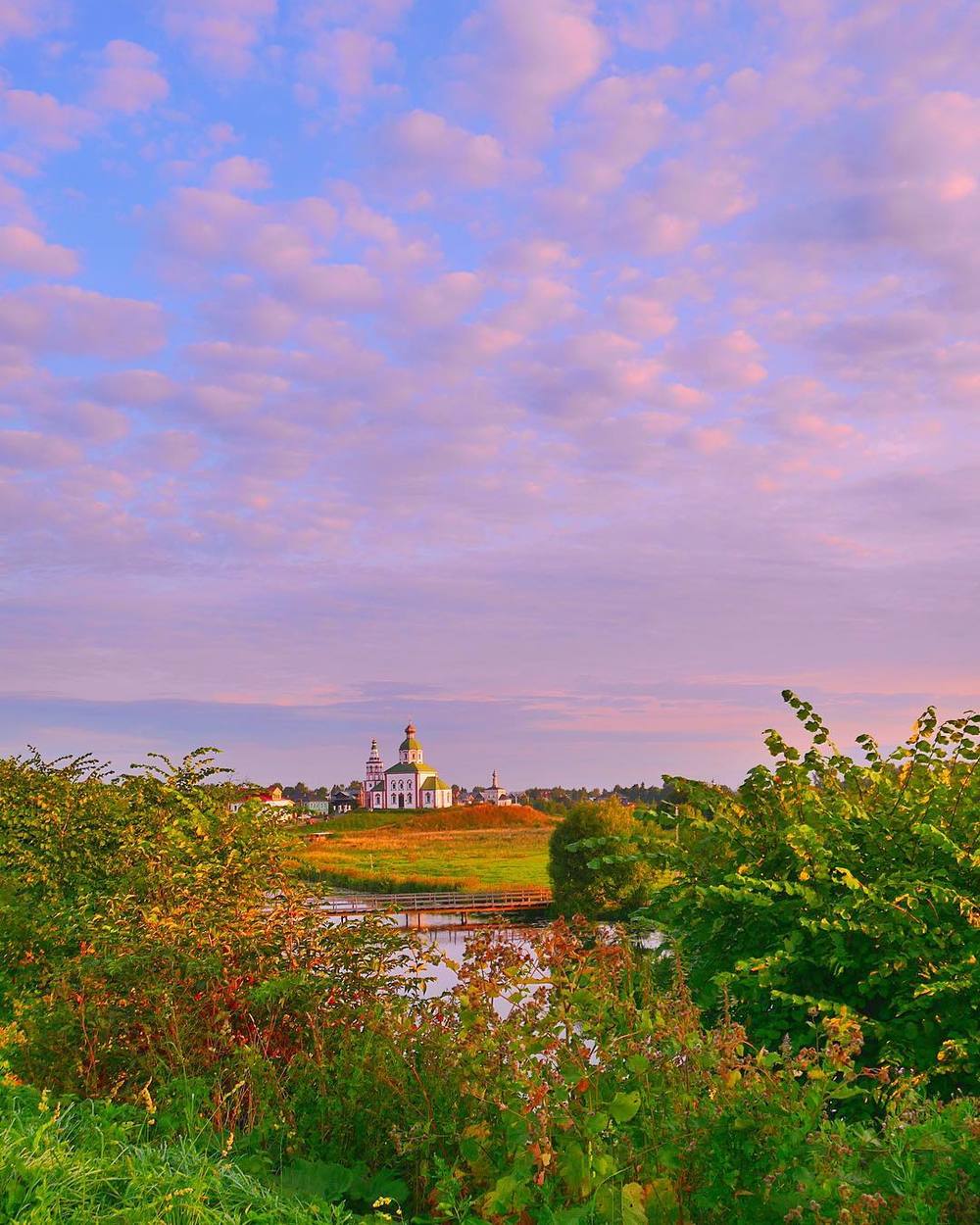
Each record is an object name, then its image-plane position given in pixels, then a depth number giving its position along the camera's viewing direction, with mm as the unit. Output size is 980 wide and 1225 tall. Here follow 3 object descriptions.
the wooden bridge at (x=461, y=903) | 36938
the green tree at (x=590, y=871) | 31453
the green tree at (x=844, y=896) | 6055
